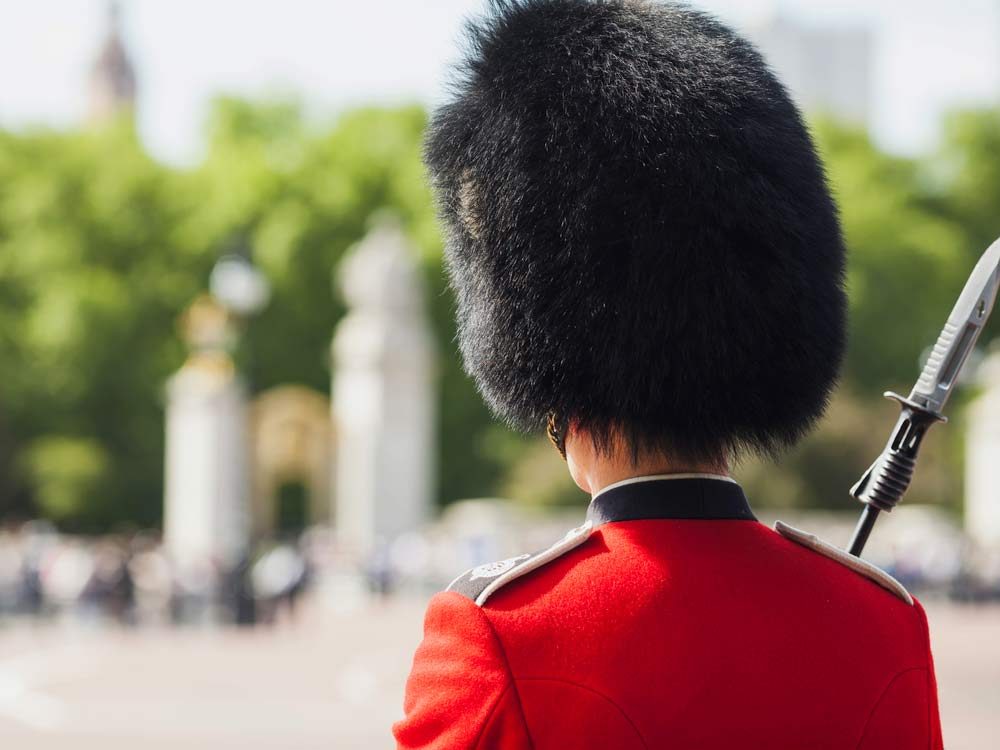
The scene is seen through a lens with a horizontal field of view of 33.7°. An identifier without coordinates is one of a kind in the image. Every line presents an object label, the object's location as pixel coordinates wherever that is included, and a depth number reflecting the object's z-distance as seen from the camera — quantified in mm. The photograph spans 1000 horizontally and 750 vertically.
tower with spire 94875
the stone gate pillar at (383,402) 28609
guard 2422
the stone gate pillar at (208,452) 28062
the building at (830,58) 97625
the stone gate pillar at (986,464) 31469
